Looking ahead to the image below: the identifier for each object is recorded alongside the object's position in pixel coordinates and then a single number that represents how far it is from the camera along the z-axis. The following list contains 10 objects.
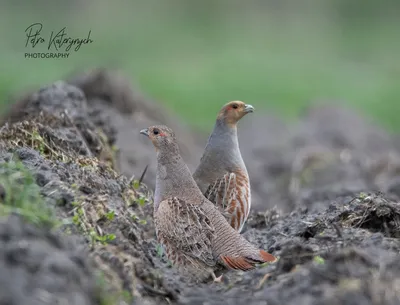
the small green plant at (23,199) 9.94
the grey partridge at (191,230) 13.40
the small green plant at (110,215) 12.83
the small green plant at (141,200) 15.83
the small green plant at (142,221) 14.90
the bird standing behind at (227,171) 16.84
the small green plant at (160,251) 13.96
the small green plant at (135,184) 16.31
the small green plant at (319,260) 11.04
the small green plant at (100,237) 11.83
